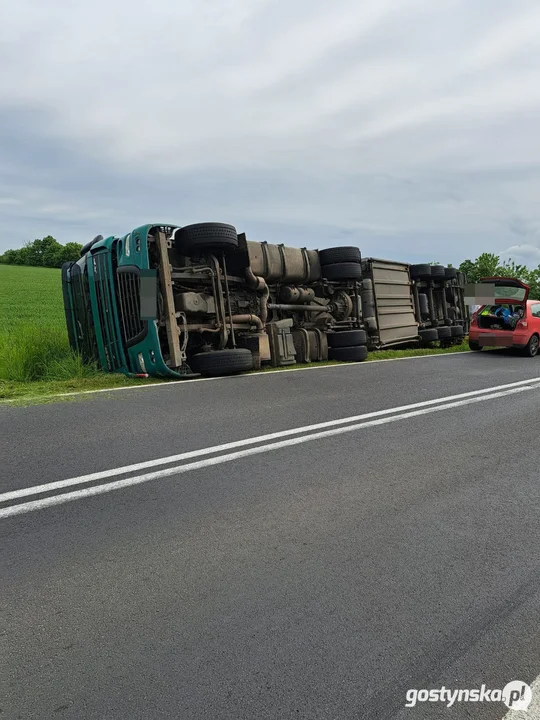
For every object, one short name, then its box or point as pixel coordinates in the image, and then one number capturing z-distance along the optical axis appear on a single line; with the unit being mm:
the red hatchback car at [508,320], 12484
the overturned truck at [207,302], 8391
